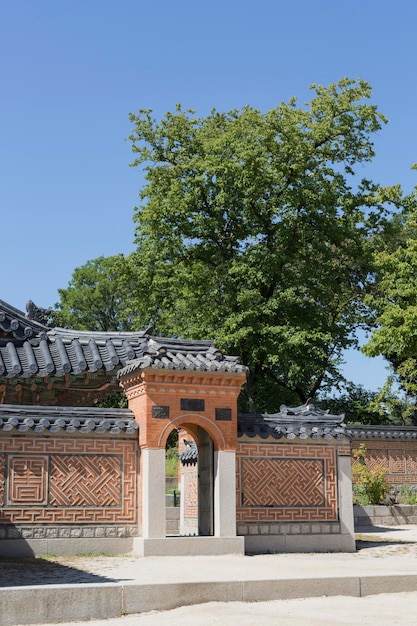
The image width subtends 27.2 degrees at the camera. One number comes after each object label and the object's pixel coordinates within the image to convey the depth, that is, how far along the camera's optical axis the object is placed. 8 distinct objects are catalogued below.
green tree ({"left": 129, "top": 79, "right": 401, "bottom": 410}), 31.33
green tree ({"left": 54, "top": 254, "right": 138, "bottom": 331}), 49.19
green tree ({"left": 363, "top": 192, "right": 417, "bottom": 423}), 27.67
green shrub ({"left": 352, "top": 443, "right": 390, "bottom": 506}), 24.72
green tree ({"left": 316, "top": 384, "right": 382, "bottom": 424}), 36.62
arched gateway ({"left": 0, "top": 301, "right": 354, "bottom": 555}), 15.84
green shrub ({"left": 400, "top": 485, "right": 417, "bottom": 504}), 26.15
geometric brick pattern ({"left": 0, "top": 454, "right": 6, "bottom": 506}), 15.55
